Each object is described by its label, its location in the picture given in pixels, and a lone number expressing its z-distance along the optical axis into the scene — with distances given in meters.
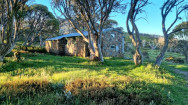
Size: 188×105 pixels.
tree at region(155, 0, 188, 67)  9.92
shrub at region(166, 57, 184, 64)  25.40
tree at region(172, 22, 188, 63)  25.76
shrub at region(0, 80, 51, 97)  3.04
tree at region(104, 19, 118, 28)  40.09
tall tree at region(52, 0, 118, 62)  11.05
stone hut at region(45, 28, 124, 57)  18.85
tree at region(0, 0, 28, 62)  8.27
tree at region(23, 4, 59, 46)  23.97
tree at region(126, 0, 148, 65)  10.03
